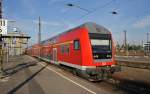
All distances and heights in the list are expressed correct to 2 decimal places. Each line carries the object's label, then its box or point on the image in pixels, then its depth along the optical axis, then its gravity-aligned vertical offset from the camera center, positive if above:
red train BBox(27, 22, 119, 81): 6.55 -0.17
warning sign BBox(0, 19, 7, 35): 7.32 +1.48
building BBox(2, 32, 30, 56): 39.67 +1.43
